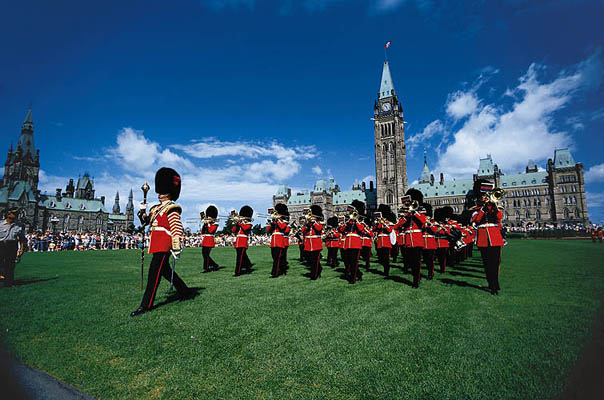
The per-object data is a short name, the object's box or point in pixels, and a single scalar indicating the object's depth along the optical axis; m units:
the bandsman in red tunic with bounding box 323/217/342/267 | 15.92
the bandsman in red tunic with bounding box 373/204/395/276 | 12.62
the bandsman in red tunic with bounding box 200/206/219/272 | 15.03
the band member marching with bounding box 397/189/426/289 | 9.69
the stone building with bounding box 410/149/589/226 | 85.88
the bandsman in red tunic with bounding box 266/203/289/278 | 12.26
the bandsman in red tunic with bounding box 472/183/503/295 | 8.99
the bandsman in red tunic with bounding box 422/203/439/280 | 11.14
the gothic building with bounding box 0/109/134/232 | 68.38
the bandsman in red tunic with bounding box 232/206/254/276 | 12.82
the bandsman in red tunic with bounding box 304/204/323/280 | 11.46
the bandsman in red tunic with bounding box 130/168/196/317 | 7.09
